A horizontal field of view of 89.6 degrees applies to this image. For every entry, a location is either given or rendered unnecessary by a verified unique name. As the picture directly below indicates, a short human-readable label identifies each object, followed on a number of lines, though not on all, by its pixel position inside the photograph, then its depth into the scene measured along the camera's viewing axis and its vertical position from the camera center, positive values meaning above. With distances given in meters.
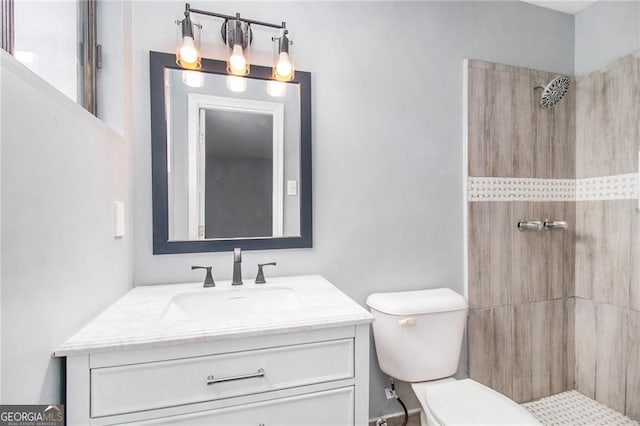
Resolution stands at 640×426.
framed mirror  1.41 +0.24
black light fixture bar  1.39 +0.86
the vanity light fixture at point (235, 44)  1.35 +0.73
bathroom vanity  0.84 -0.45
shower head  1.84 +0.69
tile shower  1.82 -0.16
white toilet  1.42 -0.62
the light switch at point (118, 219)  1.17 -0.03
